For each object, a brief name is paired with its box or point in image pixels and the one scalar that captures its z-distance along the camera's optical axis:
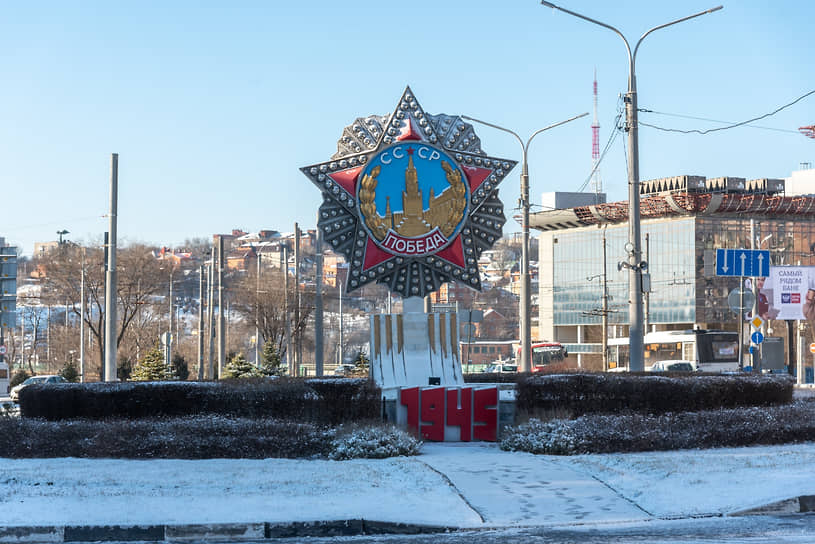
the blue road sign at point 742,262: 53.47
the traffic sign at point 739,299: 51.62
